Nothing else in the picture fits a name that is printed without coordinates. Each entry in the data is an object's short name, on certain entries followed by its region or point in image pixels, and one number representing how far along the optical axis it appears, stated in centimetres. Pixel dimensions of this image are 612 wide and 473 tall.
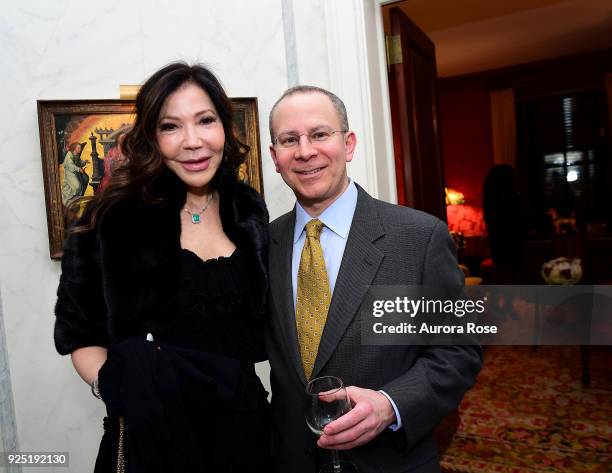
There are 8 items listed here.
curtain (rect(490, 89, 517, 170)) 922
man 142
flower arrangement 506
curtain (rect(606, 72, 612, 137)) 841
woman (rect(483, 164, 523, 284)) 699
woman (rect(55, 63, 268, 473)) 141
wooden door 288
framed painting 238
